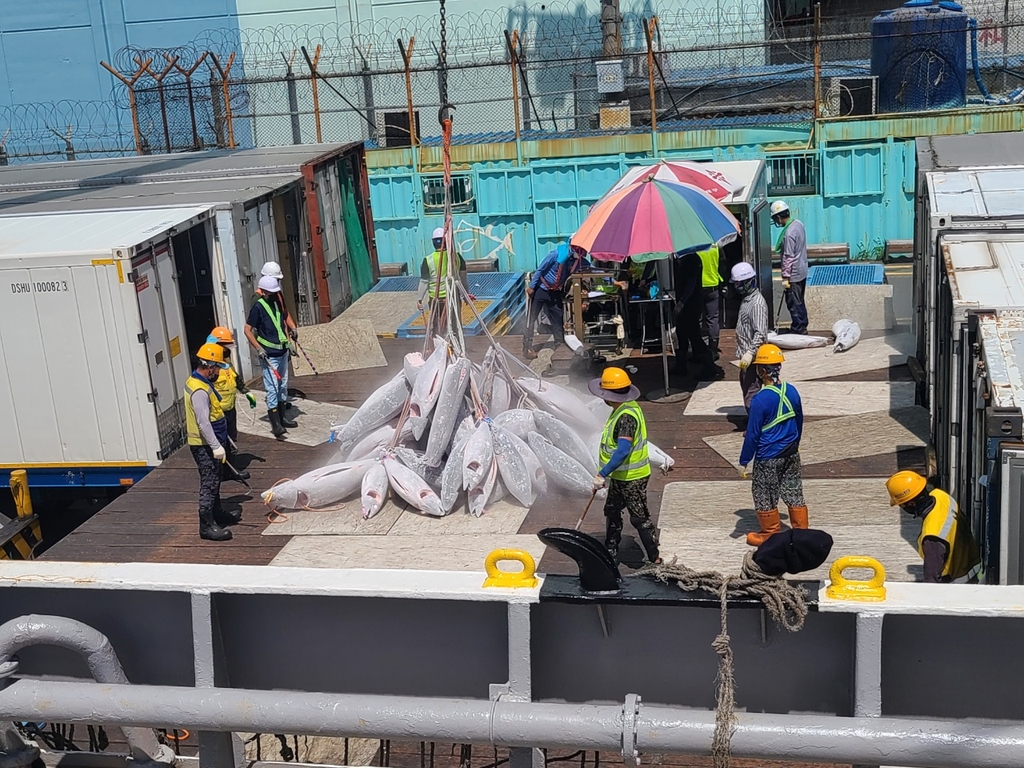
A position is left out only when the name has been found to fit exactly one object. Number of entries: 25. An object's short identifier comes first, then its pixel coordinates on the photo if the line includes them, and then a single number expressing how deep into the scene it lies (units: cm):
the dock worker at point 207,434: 871
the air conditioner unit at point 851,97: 2078
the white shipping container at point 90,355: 1029
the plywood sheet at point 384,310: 1548
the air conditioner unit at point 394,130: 2377
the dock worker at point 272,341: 1091
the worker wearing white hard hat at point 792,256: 1234
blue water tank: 2067
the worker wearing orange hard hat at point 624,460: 732
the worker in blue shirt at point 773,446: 755
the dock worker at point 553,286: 1288
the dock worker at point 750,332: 1008
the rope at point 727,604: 380
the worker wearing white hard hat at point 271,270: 1123
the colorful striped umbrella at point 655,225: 1030
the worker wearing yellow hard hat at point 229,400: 942
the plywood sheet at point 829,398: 1100
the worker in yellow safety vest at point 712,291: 1179
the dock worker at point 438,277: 988
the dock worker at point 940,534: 613
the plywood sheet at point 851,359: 1226
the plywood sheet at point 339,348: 1353
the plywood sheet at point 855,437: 986
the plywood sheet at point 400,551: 816
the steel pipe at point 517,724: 366
